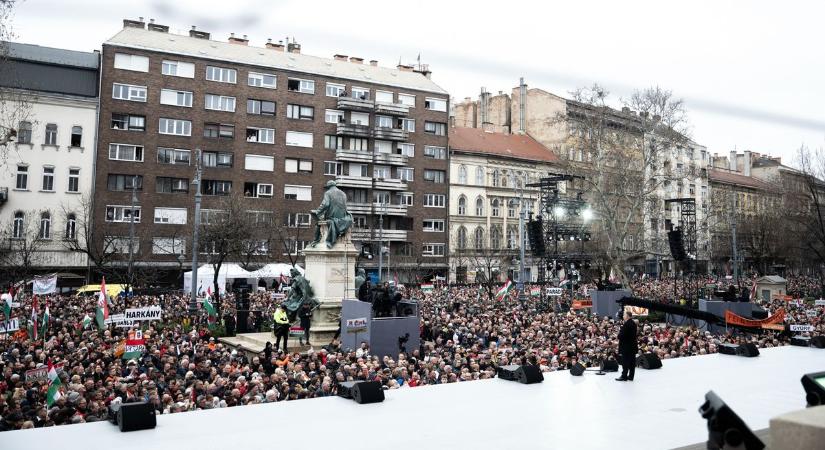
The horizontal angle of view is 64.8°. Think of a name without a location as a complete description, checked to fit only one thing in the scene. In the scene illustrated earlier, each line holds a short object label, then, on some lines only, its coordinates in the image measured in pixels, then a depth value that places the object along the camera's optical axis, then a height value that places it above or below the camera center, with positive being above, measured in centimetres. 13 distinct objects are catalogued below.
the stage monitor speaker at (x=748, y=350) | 1389 -165
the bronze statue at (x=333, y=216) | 2406 +187
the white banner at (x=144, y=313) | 1867 -151
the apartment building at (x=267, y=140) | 5028 +1060
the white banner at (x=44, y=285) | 2450 -97
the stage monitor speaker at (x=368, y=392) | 909 -178
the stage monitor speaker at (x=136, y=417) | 757 -182
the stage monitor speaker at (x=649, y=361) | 1220 -170
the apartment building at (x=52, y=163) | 4678 +721
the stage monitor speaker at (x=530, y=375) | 1074 -176
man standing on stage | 1073 -123
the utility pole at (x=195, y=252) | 2639 +44
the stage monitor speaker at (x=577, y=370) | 1140 -176
